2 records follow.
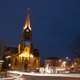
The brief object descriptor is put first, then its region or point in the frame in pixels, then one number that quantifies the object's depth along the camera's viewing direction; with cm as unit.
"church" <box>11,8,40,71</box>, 8550
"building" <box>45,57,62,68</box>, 11788
